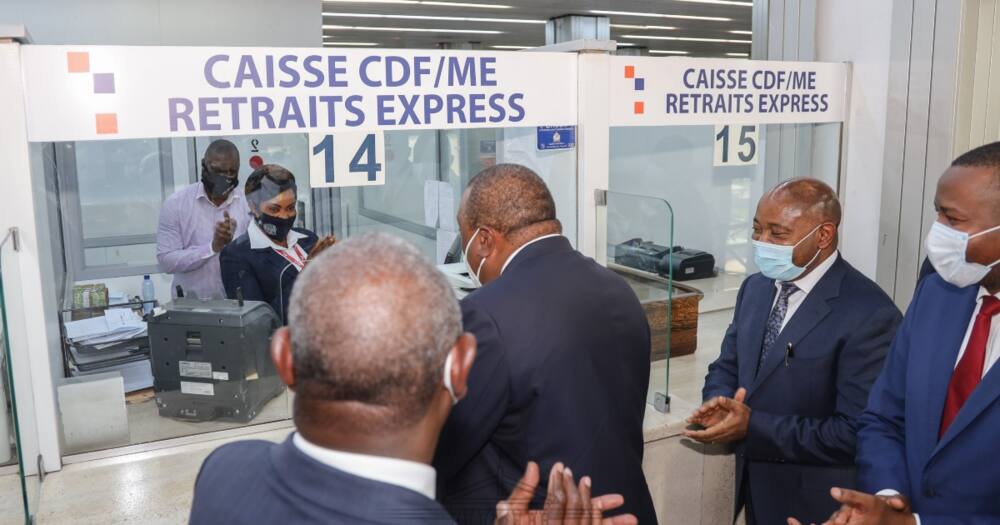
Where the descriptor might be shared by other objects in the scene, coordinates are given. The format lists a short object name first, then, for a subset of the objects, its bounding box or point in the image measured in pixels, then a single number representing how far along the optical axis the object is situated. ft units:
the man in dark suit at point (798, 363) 5.99
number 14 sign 7.55
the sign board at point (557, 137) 8.50
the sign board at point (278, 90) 6.30
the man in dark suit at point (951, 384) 4.66
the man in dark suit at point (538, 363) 4.81
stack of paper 7.59
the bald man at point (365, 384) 2.61
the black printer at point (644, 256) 8.27
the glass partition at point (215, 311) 7.18
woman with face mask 8.38
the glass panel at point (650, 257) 7.88
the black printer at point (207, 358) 7.21
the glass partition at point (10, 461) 5.52
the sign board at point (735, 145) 10.12
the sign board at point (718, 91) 8.64
